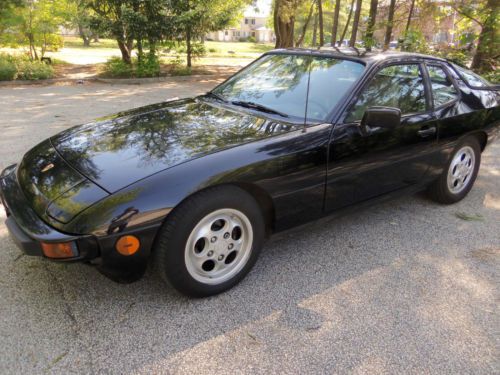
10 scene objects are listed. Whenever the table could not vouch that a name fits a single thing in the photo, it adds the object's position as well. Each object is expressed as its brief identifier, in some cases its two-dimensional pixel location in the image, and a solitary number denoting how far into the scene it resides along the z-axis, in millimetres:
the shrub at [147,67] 12859
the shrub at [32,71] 11664
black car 2168
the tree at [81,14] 11919
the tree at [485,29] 9945
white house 84312
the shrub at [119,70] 12867
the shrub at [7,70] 11164
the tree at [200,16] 12320
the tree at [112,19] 11758
